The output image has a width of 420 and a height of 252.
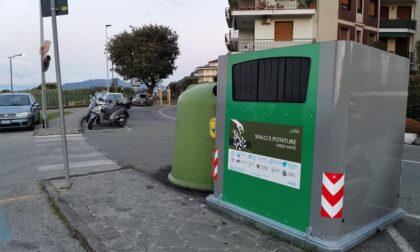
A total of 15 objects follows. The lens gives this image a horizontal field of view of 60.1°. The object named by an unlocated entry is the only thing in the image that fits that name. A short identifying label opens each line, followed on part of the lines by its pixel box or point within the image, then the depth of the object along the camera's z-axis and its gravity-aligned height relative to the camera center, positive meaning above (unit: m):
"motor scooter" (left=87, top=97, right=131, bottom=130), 15.72 -1.33
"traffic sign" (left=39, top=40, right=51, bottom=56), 13.25 +1.38
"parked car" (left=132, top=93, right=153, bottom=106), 40.22 -1.73
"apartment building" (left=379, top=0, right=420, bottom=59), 35.06 +5.64
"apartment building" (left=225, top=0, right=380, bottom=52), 28.69 +5.23
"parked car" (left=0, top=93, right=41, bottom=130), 14.22 -1.05
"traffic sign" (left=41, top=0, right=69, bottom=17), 5.53 +1.19
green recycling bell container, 5.55 -0.80
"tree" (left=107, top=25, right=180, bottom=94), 48.12 +4.24
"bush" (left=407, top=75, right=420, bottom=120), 15.38 -0.68
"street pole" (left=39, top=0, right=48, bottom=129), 14.98 +0.02
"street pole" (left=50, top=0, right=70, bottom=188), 5.38 -0.01
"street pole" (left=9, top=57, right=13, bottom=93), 42.62 +0.53
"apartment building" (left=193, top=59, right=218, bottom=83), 110.19 +4.45
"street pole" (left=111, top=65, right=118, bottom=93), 48.59 +0.83
